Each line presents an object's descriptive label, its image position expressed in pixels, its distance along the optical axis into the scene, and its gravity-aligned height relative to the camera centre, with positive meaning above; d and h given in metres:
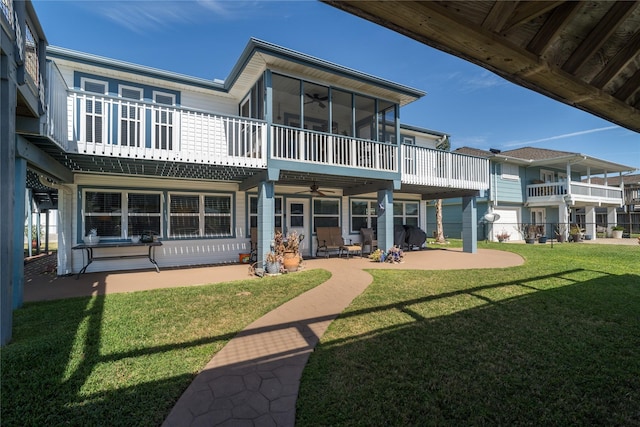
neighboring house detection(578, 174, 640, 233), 25.92 +0.31
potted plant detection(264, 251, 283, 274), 8.08 -1.28
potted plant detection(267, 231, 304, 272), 8.45 -1.05
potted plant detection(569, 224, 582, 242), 18.58 -1.21
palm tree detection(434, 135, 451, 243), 18.18 +0.01
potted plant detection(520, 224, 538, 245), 18.11 -1.15
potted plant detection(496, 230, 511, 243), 19.11 -1.36
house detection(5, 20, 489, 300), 7.13 +1.57
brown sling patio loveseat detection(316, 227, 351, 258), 11.69 -0.92
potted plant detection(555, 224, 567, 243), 19.10 -1.18
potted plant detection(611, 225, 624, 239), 21.86 -1.29
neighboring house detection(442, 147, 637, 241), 19.44 +1.31
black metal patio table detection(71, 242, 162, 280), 7.86 -1.01
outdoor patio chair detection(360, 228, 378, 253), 12.64 -0.92
